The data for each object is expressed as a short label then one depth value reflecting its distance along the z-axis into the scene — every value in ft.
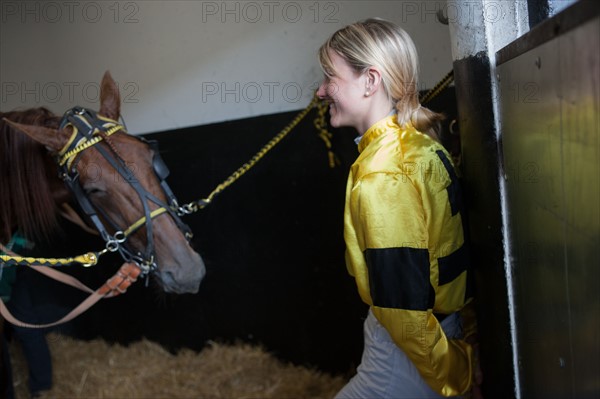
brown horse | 6.84
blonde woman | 4.00
